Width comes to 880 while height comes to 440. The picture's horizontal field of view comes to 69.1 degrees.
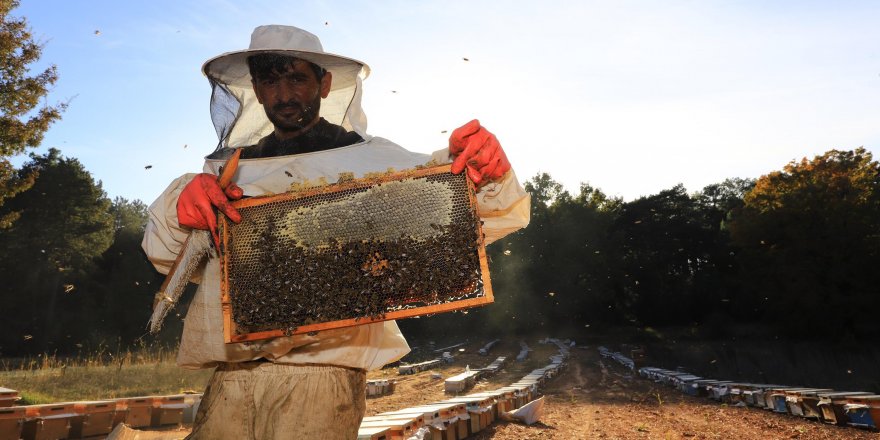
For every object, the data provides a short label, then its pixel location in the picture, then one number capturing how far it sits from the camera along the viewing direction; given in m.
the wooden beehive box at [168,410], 9.09
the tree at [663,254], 53.72
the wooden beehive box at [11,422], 7.25
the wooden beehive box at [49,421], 7.51
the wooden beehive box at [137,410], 8.70
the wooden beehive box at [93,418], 8.02
